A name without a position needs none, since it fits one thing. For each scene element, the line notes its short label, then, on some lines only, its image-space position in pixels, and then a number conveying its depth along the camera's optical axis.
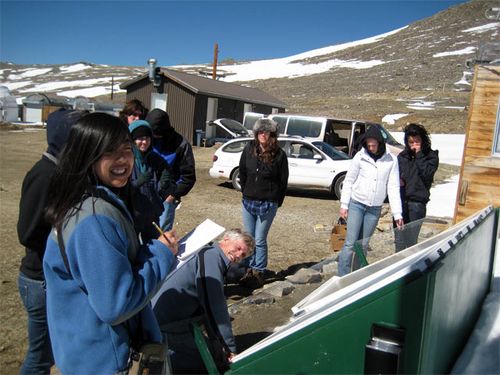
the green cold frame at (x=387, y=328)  1.52
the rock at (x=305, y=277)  4.06
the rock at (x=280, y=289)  4.50
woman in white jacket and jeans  4.41
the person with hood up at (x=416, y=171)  4.67
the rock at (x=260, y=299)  4.37
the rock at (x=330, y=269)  3.65
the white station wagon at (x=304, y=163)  10.72
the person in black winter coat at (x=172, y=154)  4.16
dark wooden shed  22.95
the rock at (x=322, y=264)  3.93
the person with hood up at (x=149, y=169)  3.66
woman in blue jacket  1.46
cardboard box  5.91
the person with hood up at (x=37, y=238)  2.13
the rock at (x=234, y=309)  4.21
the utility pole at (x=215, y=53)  29.33
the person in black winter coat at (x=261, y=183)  4.72
